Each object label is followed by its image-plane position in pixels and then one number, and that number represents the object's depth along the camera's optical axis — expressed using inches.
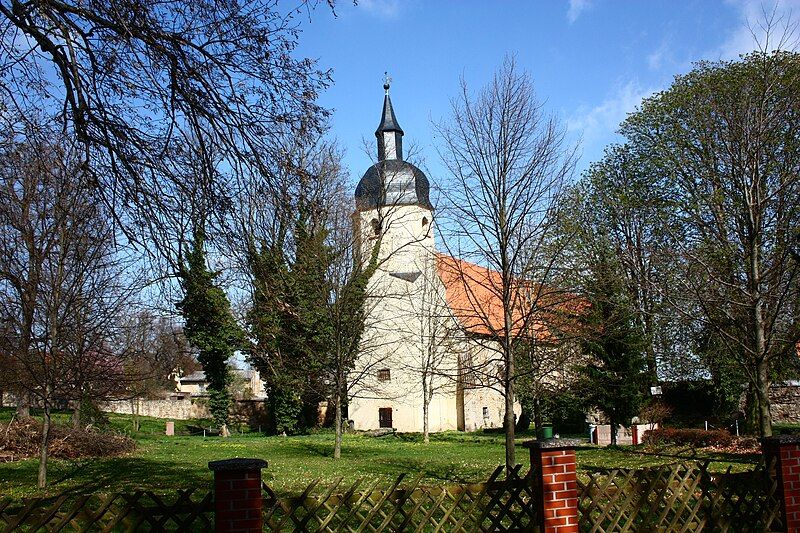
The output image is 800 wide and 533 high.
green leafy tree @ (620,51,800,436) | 527.2
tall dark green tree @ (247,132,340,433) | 293.0
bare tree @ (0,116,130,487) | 498.6
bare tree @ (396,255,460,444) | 1190.6
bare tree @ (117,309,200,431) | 588.1
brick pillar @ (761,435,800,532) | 285.0
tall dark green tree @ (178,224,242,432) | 285.8
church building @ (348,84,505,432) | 1382.9
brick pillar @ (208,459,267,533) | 209.8
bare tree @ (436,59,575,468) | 513.7
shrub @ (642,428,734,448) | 852.0
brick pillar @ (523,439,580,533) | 248.8
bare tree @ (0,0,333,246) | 262.2
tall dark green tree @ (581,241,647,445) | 989.2
